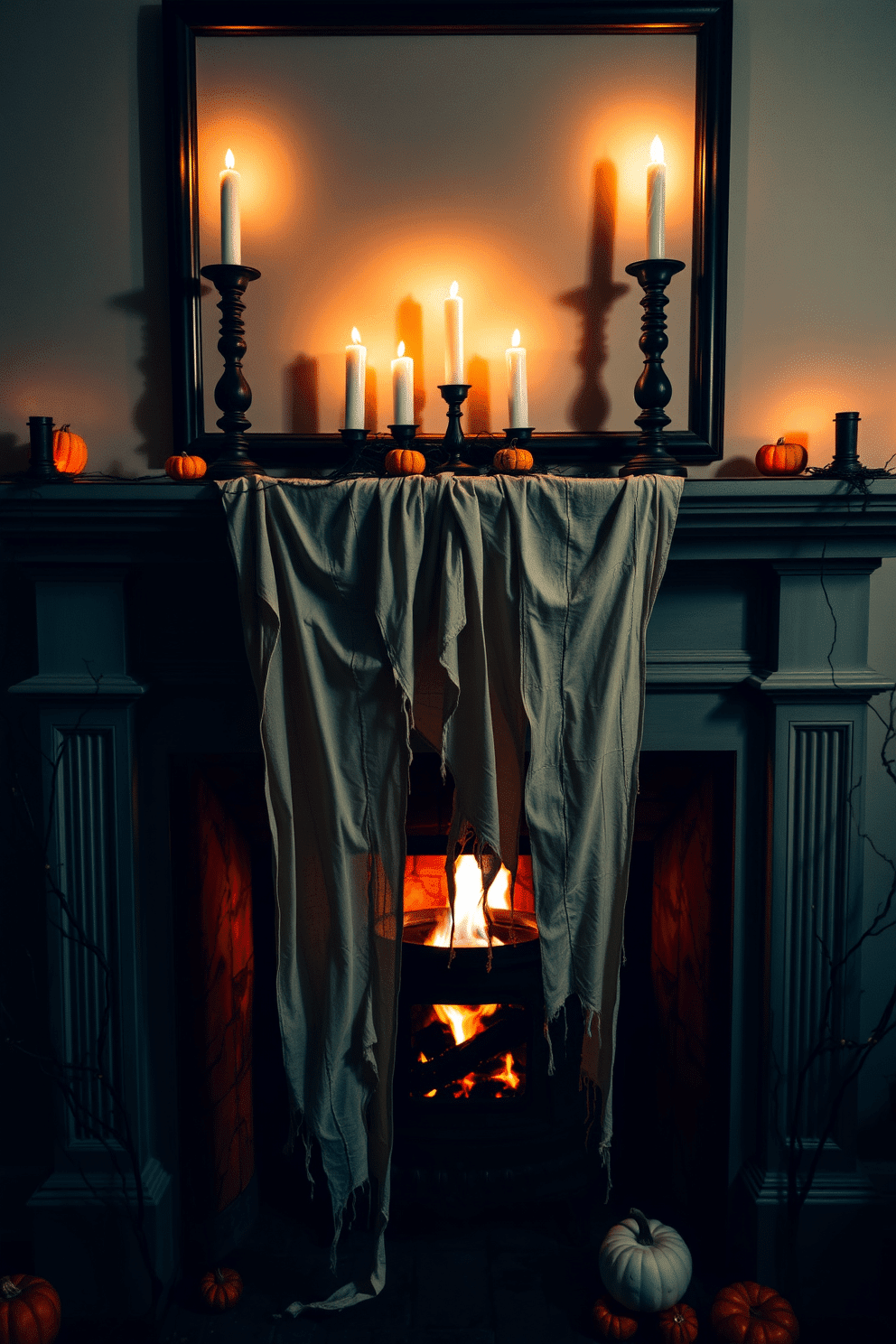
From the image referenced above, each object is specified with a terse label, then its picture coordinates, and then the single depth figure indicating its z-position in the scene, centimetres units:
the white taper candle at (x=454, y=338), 159
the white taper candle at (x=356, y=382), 163
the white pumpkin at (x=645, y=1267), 157
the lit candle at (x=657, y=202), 153
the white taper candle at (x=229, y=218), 152
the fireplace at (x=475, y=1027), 172
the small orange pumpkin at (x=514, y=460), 154
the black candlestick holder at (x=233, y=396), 159
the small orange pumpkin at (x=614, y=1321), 157
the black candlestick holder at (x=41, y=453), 157
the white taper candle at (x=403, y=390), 161
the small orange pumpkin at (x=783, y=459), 163
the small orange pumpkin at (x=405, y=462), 154
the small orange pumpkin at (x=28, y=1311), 152
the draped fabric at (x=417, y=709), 148
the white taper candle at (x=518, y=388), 160
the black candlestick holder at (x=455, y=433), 160
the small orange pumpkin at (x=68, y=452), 164
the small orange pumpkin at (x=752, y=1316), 153
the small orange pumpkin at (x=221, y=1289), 164
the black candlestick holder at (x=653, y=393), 158
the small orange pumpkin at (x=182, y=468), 156
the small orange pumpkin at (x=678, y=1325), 154
